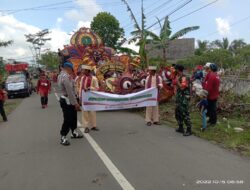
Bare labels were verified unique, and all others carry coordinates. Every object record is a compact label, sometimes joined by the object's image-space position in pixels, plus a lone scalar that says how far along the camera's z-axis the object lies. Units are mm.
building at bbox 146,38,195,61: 26827
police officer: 4234
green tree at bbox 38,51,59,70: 42848
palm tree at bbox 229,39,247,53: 31709
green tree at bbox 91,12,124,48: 29191
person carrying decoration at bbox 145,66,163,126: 5566
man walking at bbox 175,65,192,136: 4624
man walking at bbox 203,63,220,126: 4860
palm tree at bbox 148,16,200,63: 10743
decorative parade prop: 7683
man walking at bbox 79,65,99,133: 5127
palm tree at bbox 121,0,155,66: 10216
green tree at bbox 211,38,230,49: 31007
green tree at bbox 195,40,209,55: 27543
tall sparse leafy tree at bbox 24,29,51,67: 40681
